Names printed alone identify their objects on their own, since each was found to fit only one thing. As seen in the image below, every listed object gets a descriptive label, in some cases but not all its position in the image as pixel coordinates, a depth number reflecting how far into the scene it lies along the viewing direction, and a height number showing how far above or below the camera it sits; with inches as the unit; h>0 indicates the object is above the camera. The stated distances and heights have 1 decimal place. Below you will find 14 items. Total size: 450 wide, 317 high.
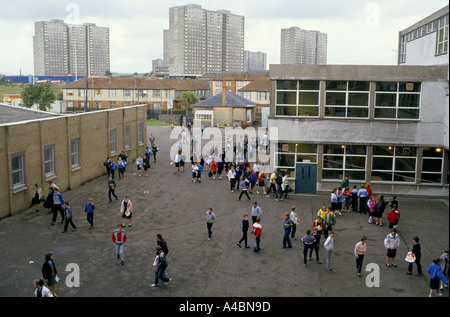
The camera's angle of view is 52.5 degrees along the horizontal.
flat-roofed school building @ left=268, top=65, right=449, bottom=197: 1024.2 -60.2
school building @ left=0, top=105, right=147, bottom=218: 820.6 -117.4
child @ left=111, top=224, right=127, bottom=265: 607.2 -188.0
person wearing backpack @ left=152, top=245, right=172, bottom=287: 532.1 -197.7
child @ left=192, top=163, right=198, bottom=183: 1150.3 -187.1
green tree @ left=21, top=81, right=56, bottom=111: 3031.5 -3.6
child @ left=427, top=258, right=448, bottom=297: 495.5 -188.6
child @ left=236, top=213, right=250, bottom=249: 668.7 -190.9
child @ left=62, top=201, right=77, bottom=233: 735.7 -190.4
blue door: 1064.8 -181.7
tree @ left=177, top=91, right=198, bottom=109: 3553.6 -1.5
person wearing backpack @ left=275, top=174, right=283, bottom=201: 992.0 -192.8
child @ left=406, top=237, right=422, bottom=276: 579.8 -195.4
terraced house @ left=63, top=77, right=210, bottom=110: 3496.6 +31.2
